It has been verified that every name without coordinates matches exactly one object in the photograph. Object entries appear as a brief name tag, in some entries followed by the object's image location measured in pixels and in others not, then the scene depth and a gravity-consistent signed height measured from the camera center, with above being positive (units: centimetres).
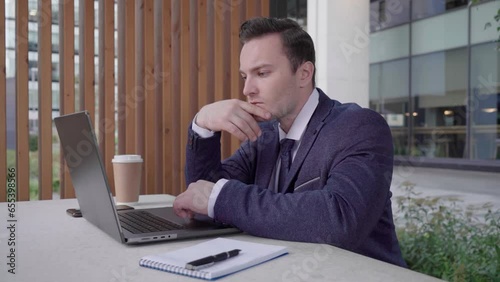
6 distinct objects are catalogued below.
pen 80 -22
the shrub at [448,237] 272 -65
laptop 101 -18
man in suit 106 -8
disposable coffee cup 166 -16
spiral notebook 79 -22
